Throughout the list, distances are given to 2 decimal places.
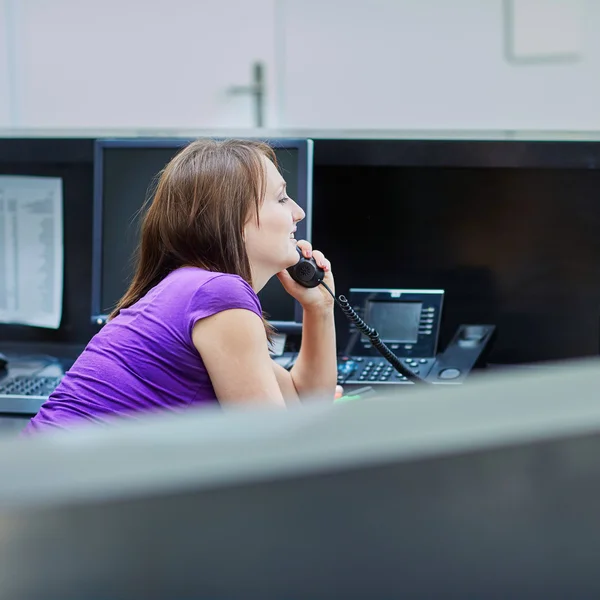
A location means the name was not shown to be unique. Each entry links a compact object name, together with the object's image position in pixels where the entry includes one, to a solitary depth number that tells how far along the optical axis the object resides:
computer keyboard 4.23
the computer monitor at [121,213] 4.36
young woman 3.94
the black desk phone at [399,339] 4.23
